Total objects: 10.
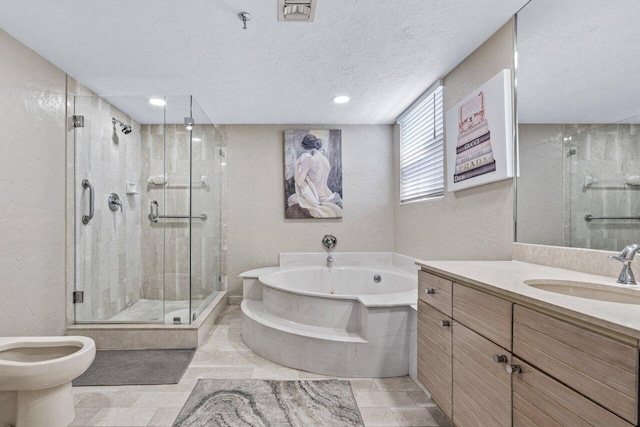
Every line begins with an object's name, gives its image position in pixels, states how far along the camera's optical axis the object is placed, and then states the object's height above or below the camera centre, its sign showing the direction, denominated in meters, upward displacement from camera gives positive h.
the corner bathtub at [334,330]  2.11 -0.85
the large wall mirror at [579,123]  1.15 +0.40
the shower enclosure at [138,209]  2.64 +0.07
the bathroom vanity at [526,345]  0.70 -0.39
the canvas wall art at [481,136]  1.75 +0.51
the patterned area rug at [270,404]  1.67 -1.10
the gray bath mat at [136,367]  2.07 -1.09
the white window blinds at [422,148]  2.63 +0.65
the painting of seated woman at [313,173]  3.70 +0.52
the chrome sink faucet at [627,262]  1.04 -0.16
